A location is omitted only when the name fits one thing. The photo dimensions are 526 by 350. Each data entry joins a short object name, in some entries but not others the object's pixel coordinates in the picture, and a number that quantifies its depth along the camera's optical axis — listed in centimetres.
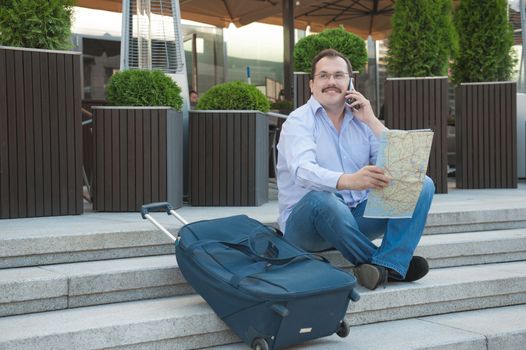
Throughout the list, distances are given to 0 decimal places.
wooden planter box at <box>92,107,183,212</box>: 432
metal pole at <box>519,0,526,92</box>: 752
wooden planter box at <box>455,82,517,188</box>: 602
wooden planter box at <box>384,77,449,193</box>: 557
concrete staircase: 262
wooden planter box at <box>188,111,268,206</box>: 470
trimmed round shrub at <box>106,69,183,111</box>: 439
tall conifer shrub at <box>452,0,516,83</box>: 619
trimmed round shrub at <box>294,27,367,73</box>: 510
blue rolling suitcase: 242
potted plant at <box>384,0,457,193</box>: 557
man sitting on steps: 293
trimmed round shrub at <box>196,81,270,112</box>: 476
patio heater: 503
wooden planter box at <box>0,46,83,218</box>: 394
